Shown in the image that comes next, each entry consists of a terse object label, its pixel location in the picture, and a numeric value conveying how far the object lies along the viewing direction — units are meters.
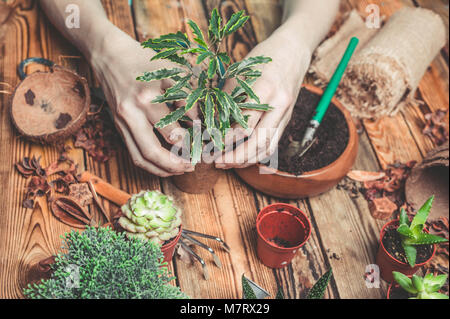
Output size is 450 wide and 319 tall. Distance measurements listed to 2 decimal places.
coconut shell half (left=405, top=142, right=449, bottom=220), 1.32
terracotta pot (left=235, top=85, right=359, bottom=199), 1.19
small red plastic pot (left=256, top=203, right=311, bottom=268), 1.11
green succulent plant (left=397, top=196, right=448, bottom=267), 1.08
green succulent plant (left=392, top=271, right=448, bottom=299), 0.92
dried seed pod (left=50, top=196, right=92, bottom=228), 1.14
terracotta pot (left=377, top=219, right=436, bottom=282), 1.12
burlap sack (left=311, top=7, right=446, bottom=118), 1.45
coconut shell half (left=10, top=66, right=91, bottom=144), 1.21
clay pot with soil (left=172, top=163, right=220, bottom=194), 1.14
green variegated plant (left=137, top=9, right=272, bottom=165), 0.88
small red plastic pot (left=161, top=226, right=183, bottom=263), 1.02
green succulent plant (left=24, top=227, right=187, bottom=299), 0.82
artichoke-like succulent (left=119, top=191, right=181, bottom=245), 0.97
